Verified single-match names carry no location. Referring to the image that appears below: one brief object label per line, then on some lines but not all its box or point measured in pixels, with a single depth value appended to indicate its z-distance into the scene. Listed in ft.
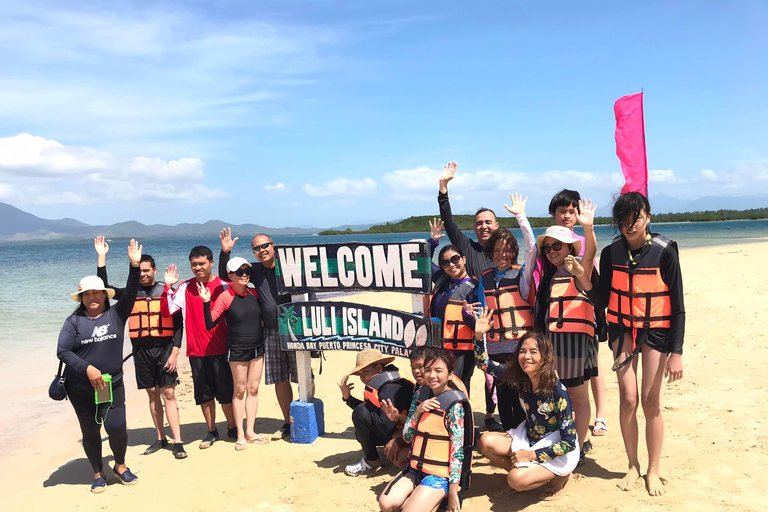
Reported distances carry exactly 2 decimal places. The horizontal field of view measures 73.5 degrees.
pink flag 15.19
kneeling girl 12.66
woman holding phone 15.62
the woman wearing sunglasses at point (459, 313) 15.96
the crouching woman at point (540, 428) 12.91
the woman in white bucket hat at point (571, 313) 13.83
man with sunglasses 19.21
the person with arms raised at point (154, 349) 18.75
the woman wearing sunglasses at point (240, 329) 18.60
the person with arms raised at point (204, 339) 18.84
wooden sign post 17.39
